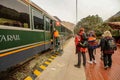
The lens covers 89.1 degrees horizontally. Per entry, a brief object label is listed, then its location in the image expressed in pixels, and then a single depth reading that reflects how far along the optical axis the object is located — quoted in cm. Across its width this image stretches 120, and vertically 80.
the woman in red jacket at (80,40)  273
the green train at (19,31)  161
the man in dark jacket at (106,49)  263
